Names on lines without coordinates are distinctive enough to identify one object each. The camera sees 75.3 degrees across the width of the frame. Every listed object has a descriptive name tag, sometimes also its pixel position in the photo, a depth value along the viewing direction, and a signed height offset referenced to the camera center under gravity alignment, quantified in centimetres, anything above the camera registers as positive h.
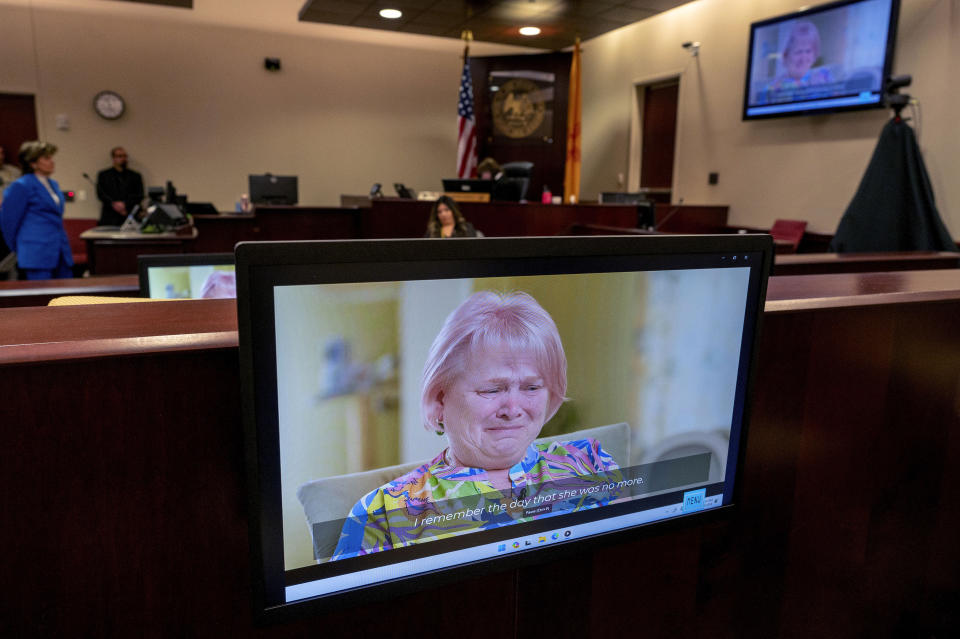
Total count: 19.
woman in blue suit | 361 -6
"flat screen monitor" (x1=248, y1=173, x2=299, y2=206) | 604 +21
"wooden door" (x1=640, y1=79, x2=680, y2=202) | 652 +88
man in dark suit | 661 +19
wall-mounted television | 417 +117
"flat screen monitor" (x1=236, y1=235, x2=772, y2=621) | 59 -20
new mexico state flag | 649 +71
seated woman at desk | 409 -5
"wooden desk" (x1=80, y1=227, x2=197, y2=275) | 394 -26
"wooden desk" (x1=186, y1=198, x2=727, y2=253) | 508 -5
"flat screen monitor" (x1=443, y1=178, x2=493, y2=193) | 530 +24
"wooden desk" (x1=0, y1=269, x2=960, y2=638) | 66 -39
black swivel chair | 531 +23
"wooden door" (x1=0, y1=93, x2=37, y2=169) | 646 +86
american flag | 674 +89
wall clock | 666 +109
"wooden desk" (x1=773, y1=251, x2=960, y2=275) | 202 -13
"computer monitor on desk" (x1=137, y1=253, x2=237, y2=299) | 171 -19
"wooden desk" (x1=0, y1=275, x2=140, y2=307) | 197 -27
